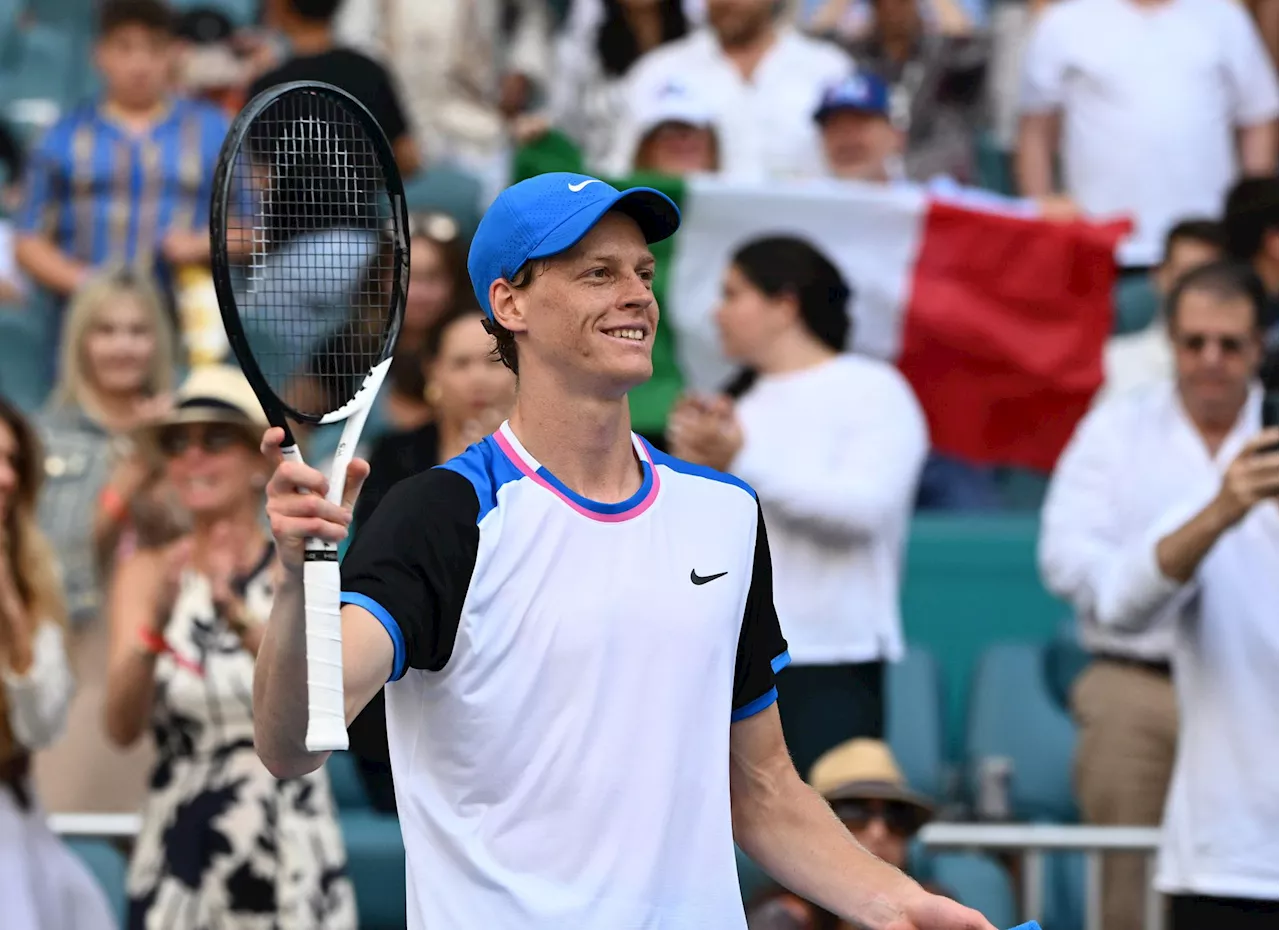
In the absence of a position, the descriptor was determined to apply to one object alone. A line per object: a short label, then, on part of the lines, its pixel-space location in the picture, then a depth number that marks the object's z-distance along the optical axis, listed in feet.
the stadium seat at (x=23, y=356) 59.72
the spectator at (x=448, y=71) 67.21
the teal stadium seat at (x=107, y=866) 40.40
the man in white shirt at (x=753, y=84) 56.44
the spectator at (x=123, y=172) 60.03
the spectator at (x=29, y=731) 36.94
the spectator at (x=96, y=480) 44.80
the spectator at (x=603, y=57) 62.28
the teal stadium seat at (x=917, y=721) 45.52
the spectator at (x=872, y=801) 36.91
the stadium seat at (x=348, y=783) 44.57
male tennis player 20.90
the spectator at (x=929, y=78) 61.57
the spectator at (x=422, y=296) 47.26
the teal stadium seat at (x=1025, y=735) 45.62
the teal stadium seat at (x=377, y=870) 42.16
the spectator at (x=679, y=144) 54.24
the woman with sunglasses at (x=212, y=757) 36.22
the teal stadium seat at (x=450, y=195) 59.72
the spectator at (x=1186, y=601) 34.50
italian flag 53.93
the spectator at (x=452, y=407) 40.93
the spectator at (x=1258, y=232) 47.83
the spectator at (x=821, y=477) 40.22
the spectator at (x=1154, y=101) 58.23
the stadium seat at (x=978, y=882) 38.42
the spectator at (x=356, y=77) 55.16
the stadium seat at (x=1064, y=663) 48.46
